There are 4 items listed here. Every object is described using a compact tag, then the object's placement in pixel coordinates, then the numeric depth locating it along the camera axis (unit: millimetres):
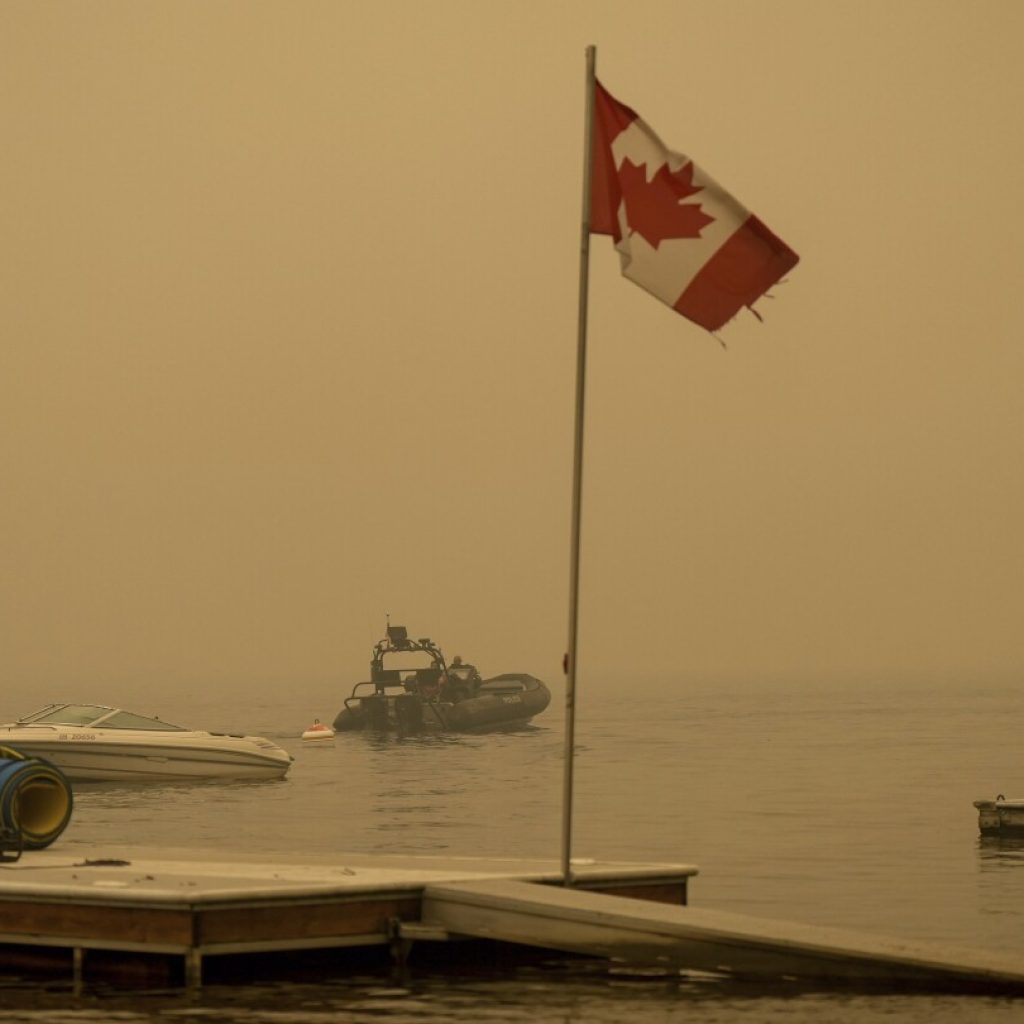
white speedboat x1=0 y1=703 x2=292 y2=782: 51125
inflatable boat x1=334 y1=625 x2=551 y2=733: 86062
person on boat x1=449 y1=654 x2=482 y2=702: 87625
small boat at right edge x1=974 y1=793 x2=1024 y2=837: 36750
